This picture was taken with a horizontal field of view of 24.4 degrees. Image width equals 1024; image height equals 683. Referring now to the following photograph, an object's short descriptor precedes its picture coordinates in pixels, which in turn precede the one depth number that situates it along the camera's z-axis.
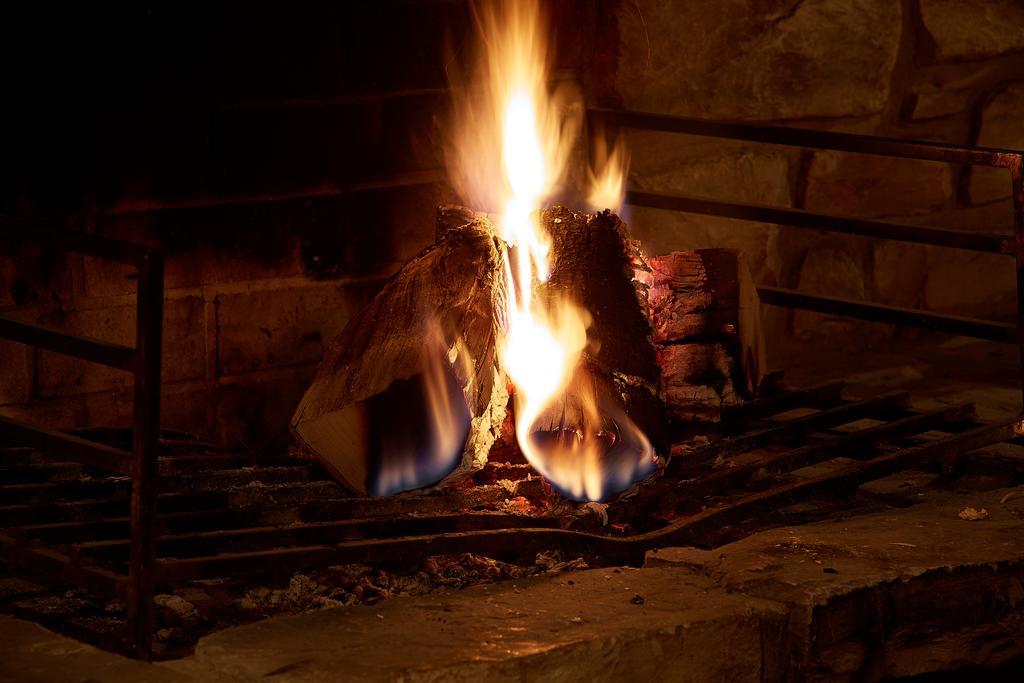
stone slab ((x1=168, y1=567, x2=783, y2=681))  4.01
